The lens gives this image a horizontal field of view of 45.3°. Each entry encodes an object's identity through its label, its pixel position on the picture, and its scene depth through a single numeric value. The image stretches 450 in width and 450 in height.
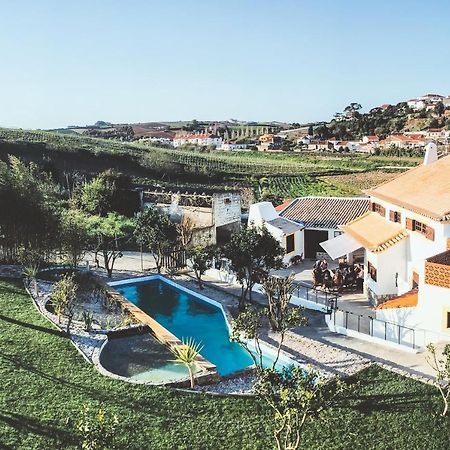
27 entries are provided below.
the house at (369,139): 160.14
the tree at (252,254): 26.38
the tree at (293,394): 11.84
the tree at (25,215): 30.62
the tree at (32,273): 28.38
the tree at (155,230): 32.91
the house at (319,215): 38.44
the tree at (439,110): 187.88
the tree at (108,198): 52.72
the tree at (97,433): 10.23
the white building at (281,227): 36.47
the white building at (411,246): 21.98
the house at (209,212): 43.25
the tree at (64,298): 23.19
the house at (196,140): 183.12
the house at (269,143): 167.00
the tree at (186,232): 37.72
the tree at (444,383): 16.12
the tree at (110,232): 34.88
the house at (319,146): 155.25
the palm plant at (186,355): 18.49
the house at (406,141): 140.38
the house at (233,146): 176.06
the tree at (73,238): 31.94
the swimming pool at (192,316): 22.36
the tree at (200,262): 31.12
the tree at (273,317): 17.66
